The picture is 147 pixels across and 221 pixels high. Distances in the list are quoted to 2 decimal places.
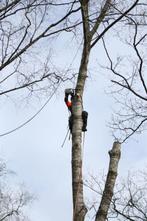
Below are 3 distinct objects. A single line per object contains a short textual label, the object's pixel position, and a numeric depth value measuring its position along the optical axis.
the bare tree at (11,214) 24.05
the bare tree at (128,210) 15.45
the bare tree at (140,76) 12.86
